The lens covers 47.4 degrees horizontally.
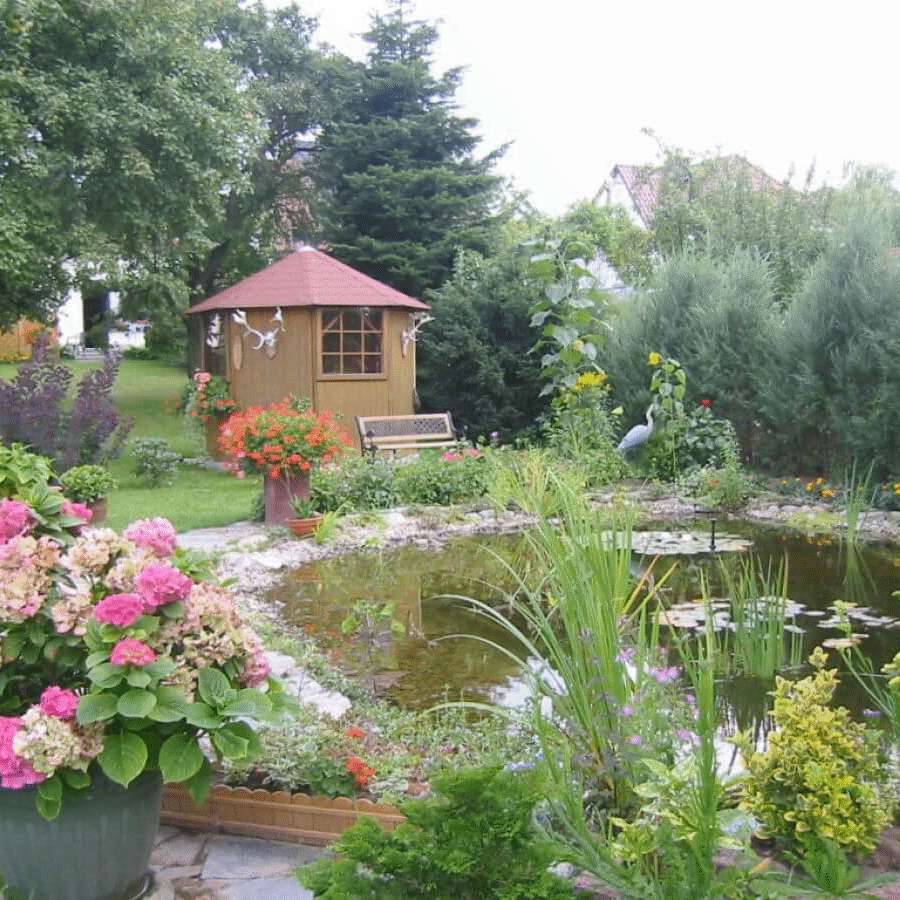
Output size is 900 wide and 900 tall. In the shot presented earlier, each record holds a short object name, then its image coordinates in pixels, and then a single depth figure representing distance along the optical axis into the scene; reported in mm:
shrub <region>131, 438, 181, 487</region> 10719
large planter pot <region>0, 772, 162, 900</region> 2336
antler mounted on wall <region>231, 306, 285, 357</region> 12422
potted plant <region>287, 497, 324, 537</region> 7883
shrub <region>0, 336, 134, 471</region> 8430
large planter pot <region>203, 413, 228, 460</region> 12969
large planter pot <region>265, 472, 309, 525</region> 8211
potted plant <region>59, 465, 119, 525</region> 7668
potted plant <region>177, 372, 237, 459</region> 12766
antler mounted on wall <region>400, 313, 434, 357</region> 13188
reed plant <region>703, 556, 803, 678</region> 4137
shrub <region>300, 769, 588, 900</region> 1931
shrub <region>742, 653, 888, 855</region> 2355
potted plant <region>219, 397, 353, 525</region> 8023
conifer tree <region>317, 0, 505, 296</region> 16125
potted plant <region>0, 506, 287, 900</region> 2236
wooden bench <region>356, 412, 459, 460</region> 11711
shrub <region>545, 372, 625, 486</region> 10484
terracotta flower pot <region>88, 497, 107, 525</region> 7989
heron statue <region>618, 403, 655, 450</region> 10508
